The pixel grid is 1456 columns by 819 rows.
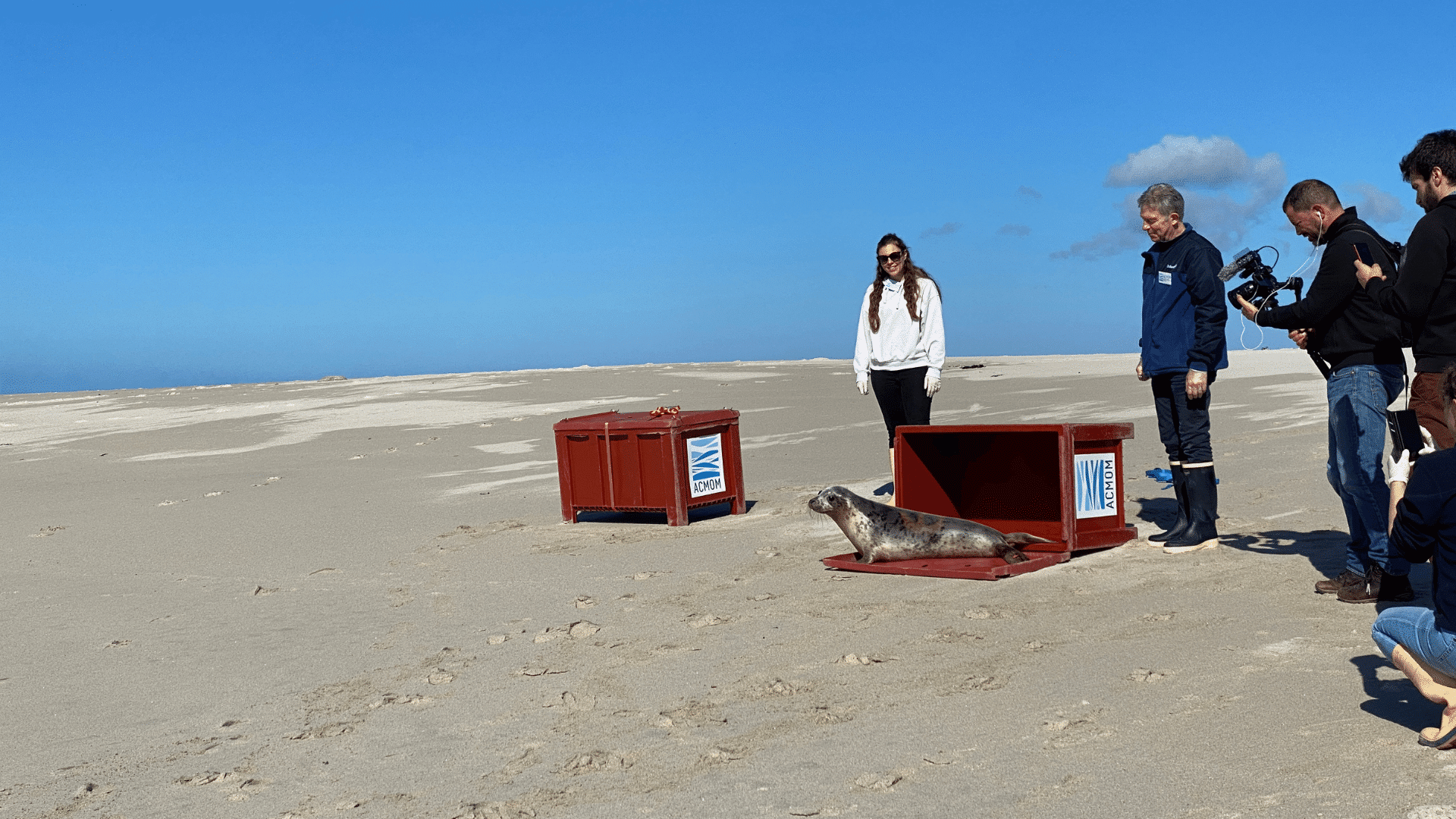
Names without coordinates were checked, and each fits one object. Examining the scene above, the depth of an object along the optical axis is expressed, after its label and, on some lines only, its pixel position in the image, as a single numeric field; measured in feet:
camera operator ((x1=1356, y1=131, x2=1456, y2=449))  15.31
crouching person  11.23
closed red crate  29.86
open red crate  22.91
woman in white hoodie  29.22
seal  23.09
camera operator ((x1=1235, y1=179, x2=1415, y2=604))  17.22
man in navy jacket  21.70
